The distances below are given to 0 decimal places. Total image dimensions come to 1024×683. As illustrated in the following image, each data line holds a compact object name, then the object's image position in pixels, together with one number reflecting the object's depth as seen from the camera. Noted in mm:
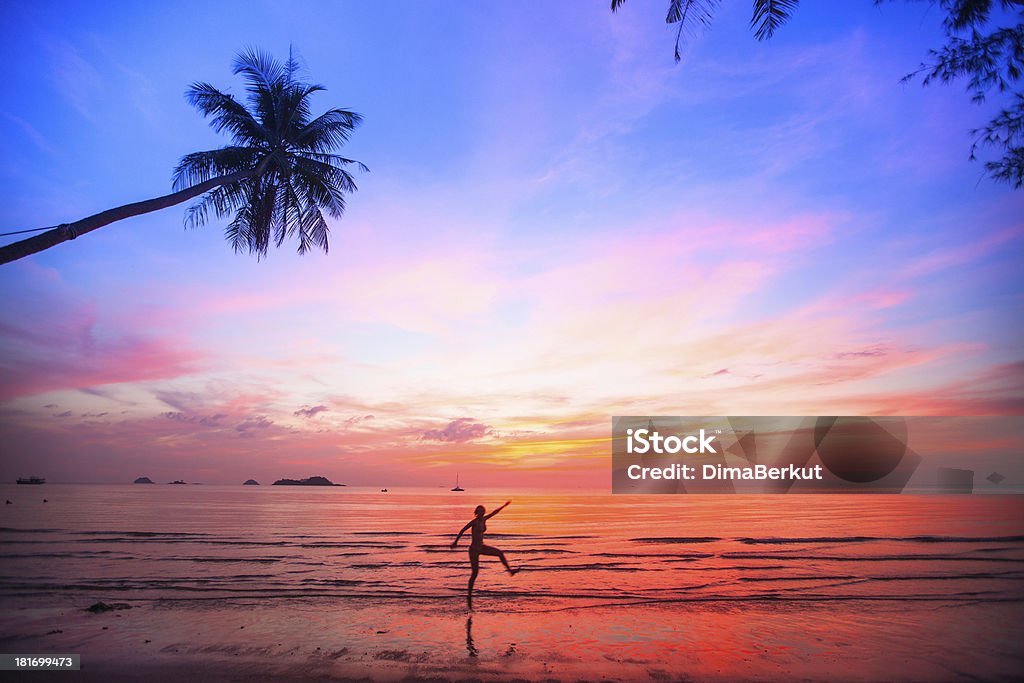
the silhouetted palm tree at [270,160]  20906
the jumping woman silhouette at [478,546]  14094
